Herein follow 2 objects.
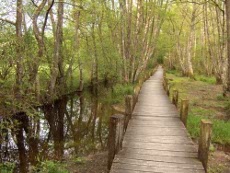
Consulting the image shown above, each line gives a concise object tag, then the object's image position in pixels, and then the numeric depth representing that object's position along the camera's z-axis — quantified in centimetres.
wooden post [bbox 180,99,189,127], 939
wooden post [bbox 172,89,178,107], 1244
